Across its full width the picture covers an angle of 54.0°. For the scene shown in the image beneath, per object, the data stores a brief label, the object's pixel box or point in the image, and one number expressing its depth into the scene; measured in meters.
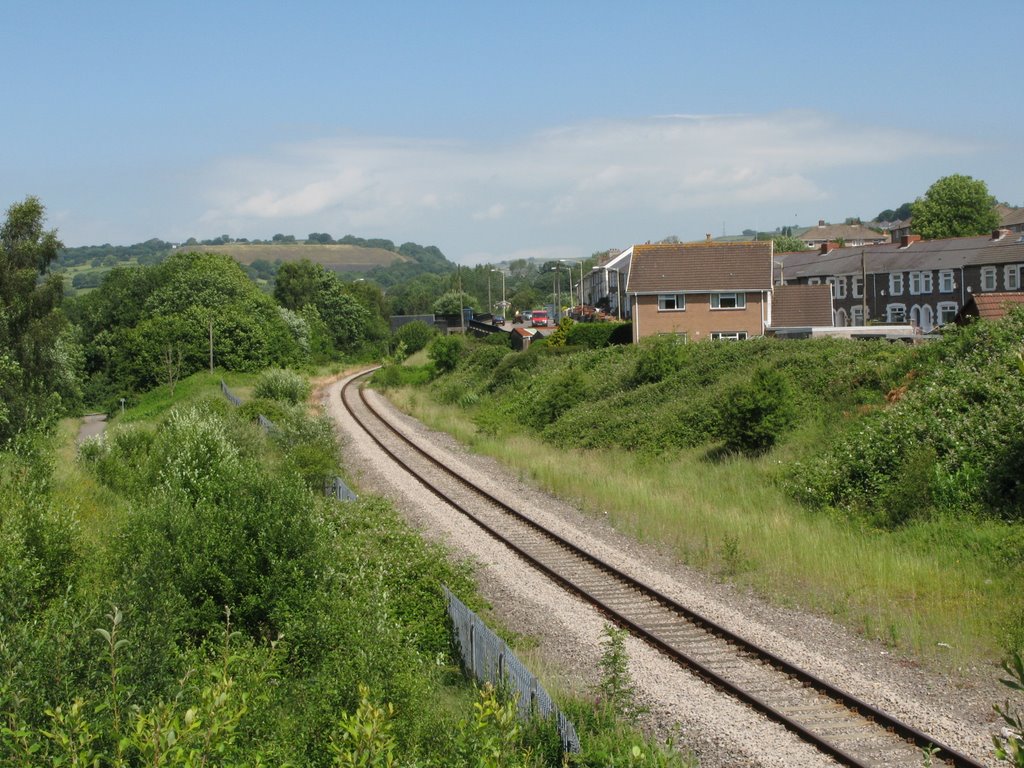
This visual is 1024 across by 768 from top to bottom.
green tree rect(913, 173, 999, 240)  110.50
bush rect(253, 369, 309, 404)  47.41
